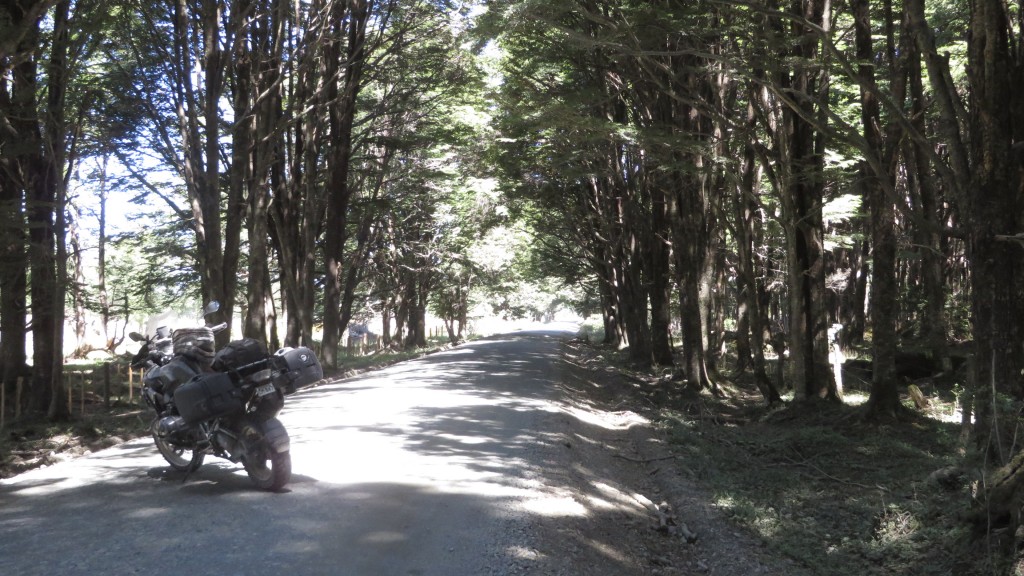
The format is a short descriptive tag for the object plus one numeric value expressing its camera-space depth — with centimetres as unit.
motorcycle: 685
